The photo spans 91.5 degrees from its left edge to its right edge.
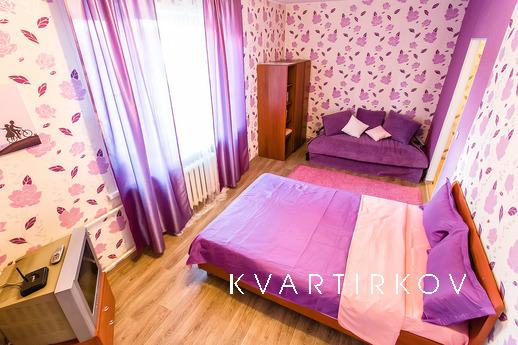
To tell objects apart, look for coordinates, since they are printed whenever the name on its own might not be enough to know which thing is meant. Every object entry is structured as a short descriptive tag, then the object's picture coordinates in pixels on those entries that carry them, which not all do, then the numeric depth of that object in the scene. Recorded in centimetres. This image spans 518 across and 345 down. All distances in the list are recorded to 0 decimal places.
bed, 141
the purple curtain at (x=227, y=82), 271
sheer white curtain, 232
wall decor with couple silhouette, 137
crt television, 128
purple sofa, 355
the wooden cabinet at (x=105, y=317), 148
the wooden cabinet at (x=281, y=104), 381
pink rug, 328
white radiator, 283
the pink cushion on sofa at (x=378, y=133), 399
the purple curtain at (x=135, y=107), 167
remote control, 145
